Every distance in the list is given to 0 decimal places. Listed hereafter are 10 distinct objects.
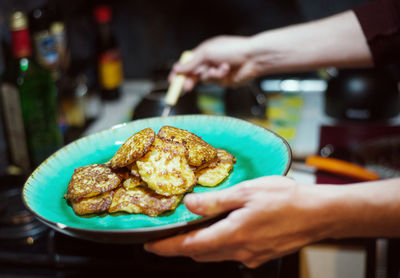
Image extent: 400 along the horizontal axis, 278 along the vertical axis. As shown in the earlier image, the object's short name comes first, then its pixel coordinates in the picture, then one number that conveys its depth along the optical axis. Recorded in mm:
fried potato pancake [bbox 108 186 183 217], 678
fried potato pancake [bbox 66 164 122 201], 703
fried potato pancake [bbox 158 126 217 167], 753
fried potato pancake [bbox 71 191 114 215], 692
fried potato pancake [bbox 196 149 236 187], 755
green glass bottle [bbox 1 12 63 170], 1319
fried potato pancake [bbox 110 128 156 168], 709
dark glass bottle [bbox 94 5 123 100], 1981
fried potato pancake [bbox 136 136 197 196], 699
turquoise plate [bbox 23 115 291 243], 615
